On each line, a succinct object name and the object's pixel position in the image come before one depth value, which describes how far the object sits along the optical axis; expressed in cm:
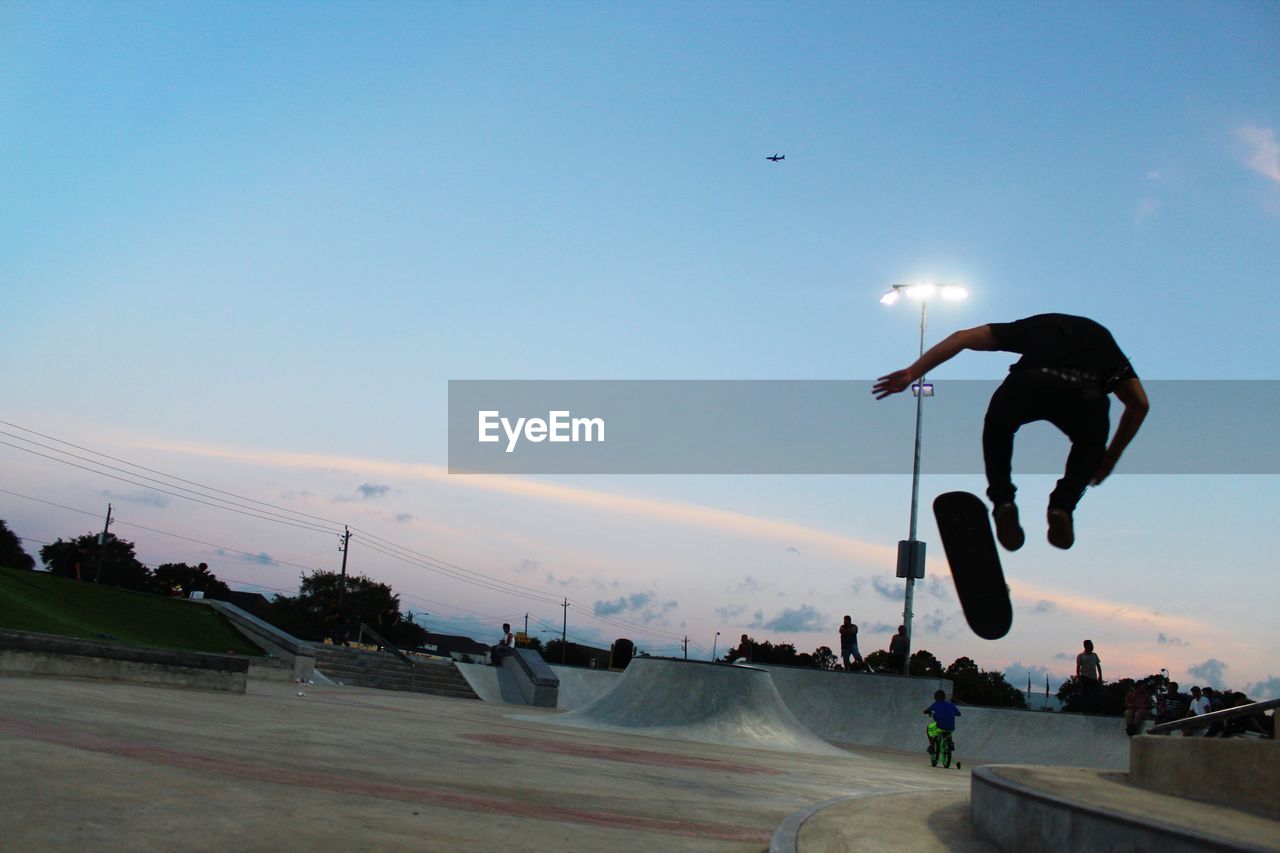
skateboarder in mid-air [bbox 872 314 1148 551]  445
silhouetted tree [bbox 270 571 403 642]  10918
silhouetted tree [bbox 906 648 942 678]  3544
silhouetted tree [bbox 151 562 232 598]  9081
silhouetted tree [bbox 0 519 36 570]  7175
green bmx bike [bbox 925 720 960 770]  1817
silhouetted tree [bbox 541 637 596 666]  12186
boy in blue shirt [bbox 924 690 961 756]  1823
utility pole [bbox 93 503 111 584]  7498
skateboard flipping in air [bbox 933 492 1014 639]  531
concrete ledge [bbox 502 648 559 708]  2803
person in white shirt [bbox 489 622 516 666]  3175
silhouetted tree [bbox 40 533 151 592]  8819
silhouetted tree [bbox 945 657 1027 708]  3427
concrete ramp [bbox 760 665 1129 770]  2297
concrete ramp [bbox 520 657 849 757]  1870
